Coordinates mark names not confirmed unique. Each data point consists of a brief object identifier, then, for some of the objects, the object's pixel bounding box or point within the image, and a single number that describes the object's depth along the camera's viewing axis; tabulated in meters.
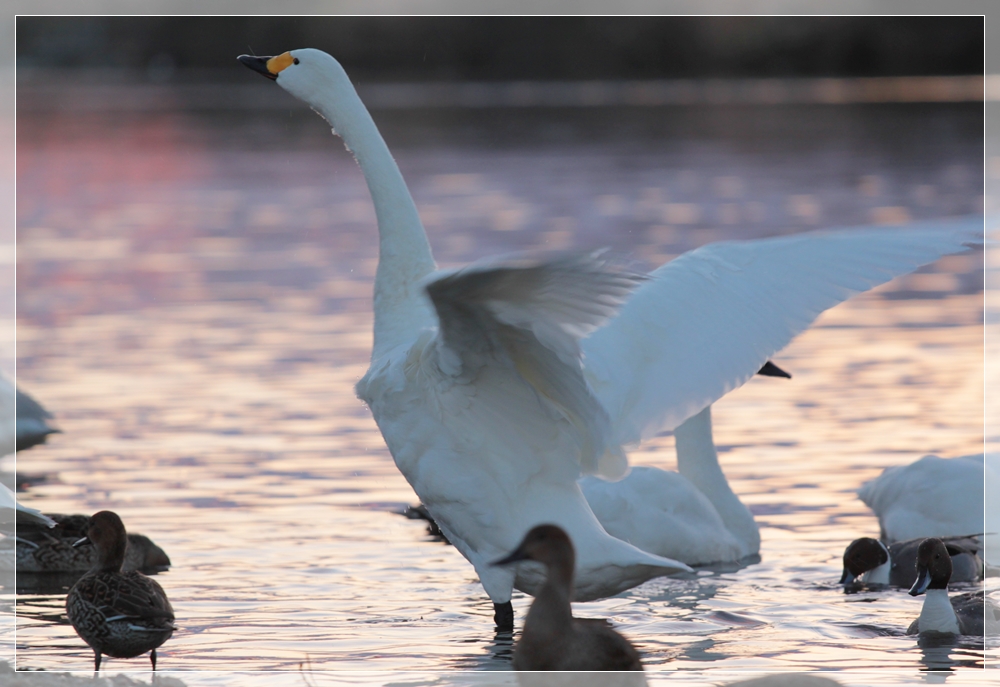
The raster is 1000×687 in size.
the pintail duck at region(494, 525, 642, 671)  9.25
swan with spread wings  10.77
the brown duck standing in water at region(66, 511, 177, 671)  11.19
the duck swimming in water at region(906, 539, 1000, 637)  12.57
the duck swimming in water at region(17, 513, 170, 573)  14.74
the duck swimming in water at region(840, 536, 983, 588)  14.37
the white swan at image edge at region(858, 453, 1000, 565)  16.11
